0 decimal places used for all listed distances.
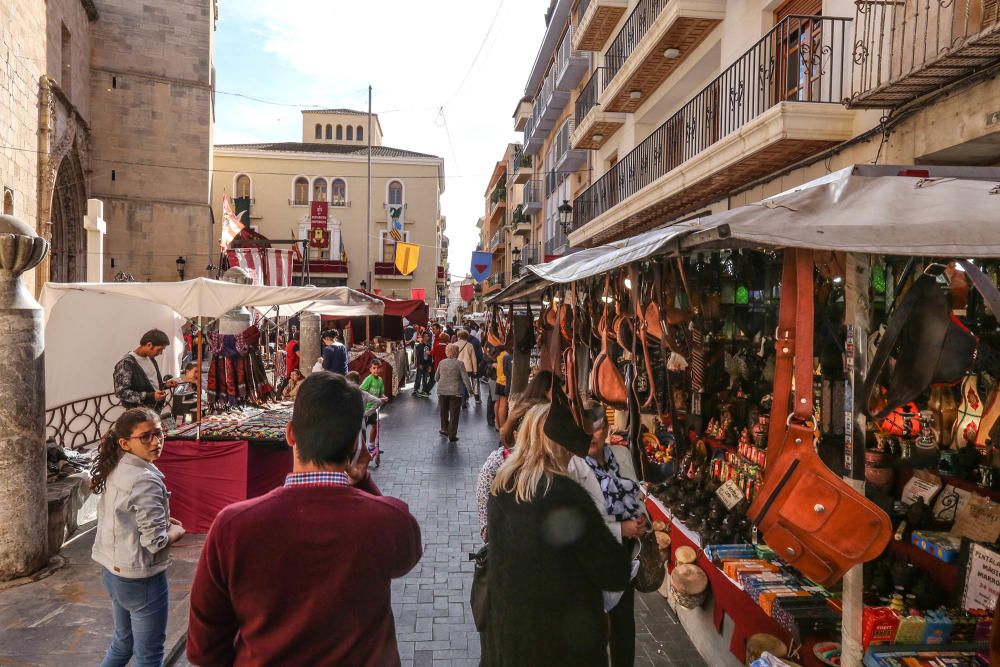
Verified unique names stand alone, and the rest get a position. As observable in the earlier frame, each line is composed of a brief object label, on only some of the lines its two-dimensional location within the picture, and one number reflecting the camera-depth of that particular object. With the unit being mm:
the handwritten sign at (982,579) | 2959
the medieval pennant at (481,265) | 23109
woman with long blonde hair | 2486
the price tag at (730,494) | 4820
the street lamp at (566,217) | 17389
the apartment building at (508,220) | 38562
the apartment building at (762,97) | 5902
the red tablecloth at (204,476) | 6551
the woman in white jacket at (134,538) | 3318
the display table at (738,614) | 3510
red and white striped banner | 16672
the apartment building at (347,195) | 43312
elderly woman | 11312
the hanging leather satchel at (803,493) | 2246
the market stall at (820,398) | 2287
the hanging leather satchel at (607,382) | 3684
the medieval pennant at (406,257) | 24891
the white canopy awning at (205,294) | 7199
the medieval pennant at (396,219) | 36844
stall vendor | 7004
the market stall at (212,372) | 6578
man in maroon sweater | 1825
